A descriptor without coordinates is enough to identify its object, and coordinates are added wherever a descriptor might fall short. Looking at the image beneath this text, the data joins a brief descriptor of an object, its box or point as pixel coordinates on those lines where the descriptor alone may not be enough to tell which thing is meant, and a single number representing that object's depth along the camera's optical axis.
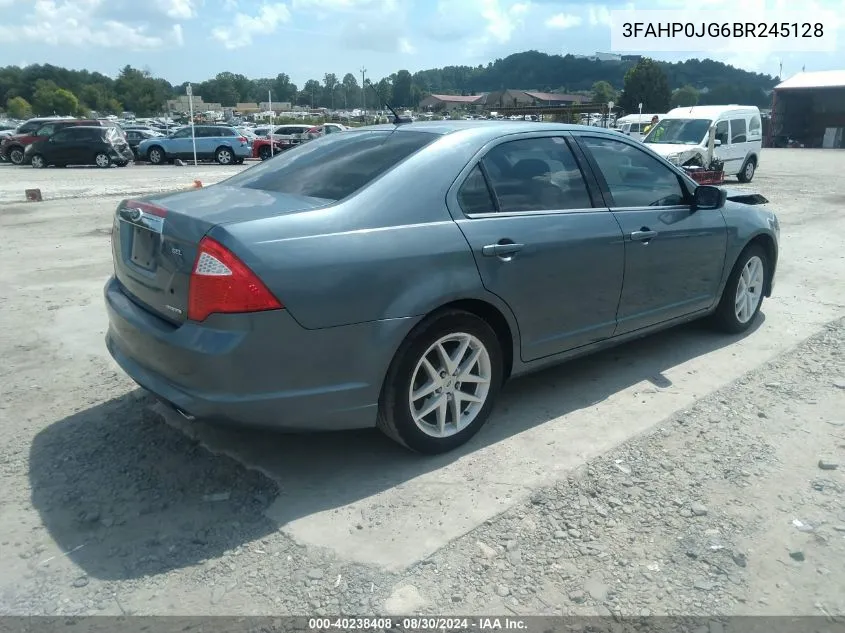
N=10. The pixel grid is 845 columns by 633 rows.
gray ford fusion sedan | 2.93
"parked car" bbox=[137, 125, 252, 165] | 27.78
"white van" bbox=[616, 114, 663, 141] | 34.34
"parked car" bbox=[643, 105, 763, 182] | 17.43
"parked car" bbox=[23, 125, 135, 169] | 25.30
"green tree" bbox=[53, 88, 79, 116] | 90.25
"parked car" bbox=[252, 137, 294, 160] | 29.22
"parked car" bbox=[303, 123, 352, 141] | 29.91
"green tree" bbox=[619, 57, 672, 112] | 81.50
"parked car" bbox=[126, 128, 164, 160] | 31.65
